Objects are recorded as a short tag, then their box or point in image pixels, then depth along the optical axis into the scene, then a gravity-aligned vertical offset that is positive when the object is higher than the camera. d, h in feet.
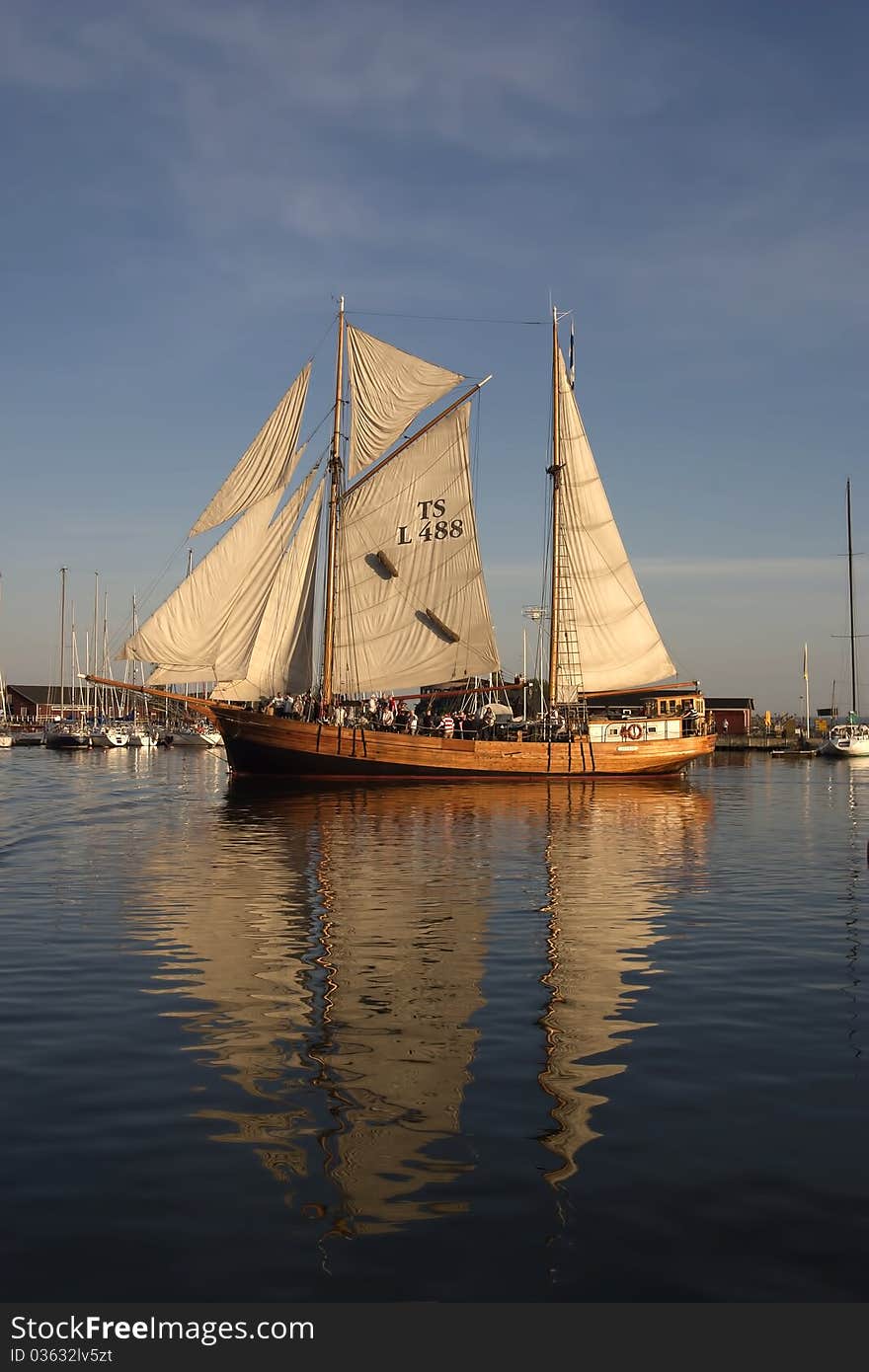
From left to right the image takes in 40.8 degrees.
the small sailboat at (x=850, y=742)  314.35 -9.69
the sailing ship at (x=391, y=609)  184.03 +16.45
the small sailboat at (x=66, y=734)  389.23 -9.56
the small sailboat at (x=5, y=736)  399.81 -10.38
